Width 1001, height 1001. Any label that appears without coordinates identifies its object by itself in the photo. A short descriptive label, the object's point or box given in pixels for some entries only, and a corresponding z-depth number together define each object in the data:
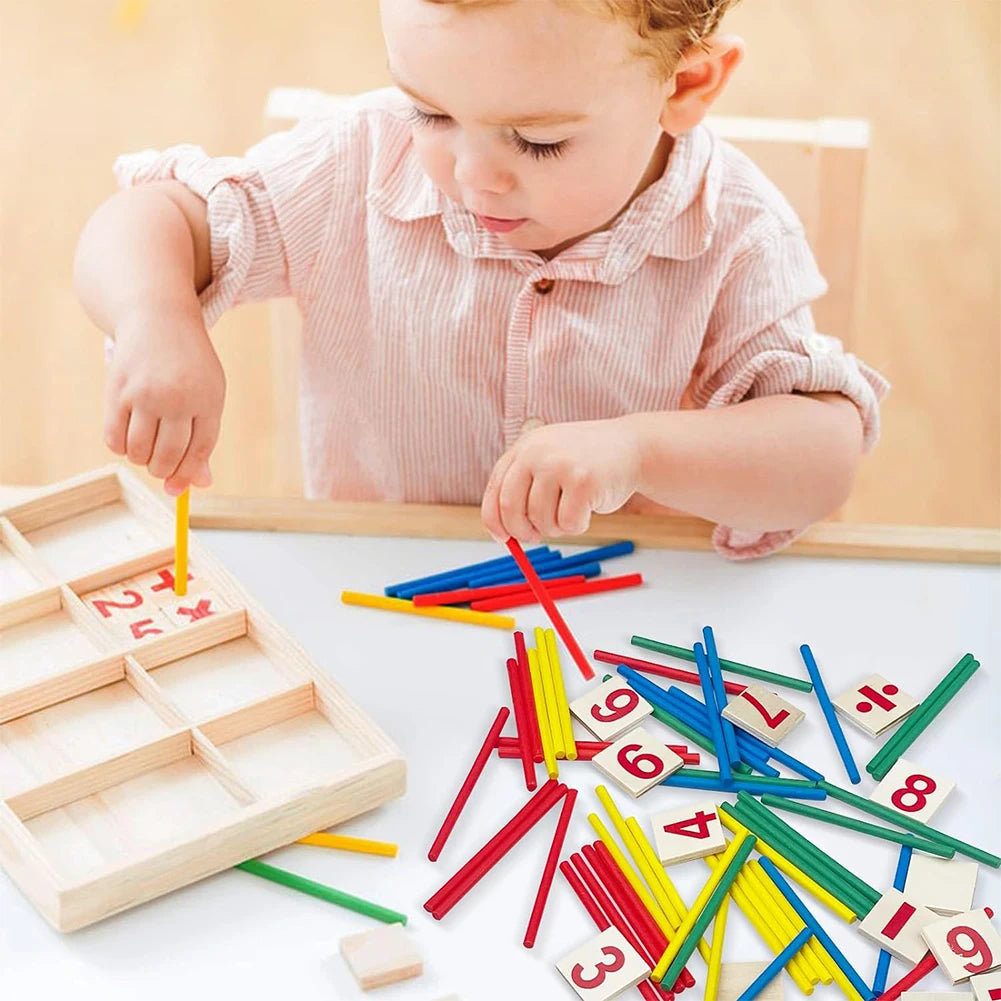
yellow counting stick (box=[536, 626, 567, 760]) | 1.34
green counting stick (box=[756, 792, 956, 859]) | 1.31
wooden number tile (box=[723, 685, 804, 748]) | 1.35
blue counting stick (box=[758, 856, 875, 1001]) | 1.26
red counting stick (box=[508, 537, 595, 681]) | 1.38
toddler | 1.37
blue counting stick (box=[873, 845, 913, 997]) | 1.25
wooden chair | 1.60
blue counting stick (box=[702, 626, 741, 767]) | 1.34
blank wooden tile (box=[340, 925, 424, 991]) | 1.24
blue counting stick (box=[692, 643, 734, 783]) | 1.33
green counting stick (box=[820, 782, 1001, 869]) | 1.31
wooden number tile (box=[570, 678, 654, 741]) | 1.35
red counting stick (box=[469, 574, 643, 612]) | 1.42
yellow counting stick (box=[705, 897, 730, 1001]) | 1.25
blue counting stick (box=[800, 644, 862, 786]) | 1.34
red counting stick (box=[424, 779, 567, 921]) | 1.27
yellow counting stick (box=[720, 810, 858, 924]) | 1.28
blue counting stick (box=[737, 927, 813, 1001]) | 1.25
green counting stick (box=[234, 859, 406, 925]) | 1.27
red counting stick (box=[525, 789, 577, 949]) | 1.26
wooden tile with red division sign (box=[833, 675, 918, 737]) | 1.37
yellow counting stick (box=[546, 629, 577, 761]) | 1.34
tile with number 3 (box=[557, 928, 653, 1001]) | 1.24
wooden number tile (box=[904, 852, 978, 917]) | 1.29
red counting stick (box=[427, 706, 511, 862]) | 1.30
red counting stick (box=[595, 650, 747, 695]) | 1.38
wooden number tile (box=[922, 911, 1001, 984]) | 1.26
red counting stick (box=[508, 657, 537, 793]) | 1.33
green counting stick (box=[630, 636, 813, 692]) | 1.38
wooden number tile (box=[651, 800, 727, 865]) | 1.30
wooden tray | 1.27
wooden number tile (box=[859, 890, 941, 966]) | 1.27
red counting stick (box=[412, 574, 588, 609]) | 1.41
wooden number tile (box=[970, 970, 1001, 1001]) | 1.25
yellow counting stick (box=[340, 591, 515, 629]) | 1.41
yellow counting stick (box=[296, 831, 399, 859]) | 1.29
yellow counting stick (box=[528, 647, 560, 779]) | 1.33
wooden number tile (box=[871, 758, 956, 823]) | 1.33
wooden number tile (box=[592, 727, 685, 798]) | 1.33
